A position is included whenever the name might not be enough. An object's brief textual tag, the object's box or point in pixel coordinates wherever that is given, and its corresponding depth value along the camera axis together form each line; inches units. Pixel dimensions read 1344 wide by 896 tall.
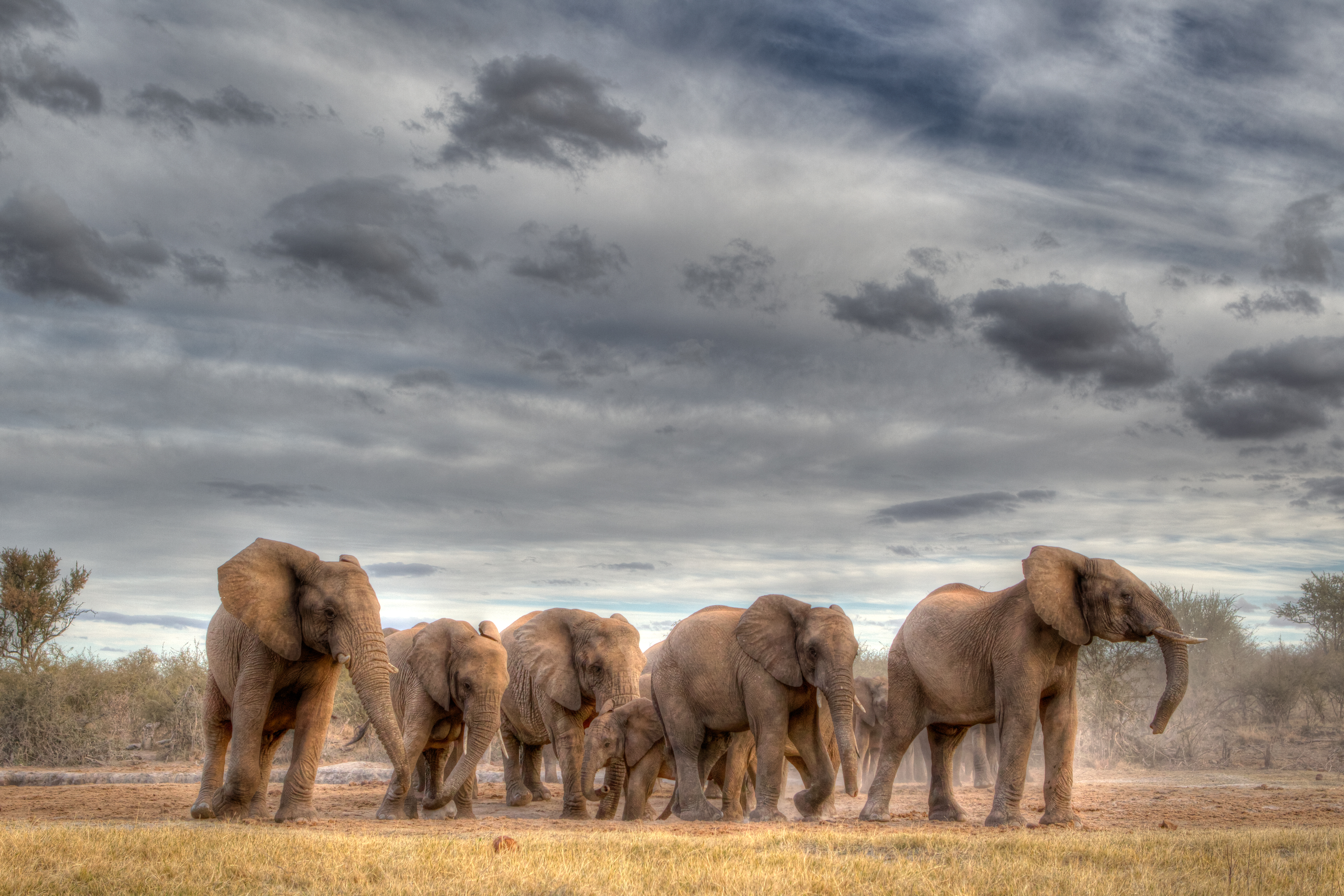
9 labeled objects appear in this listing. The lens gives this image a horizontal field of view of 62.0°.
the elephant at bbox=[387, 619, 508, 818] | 663.8
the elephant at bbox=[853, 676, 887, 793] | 1009.5
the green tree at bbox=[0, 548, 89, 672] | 1604.3
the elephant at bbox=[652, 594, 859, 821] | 623.2
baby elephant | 676.1
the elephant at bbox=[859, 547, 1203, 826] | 602.9
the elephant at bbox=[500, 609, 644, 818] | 711.7
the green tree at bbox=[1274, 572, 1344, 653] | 2046.0
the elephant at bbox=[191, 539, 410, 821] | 557.9
